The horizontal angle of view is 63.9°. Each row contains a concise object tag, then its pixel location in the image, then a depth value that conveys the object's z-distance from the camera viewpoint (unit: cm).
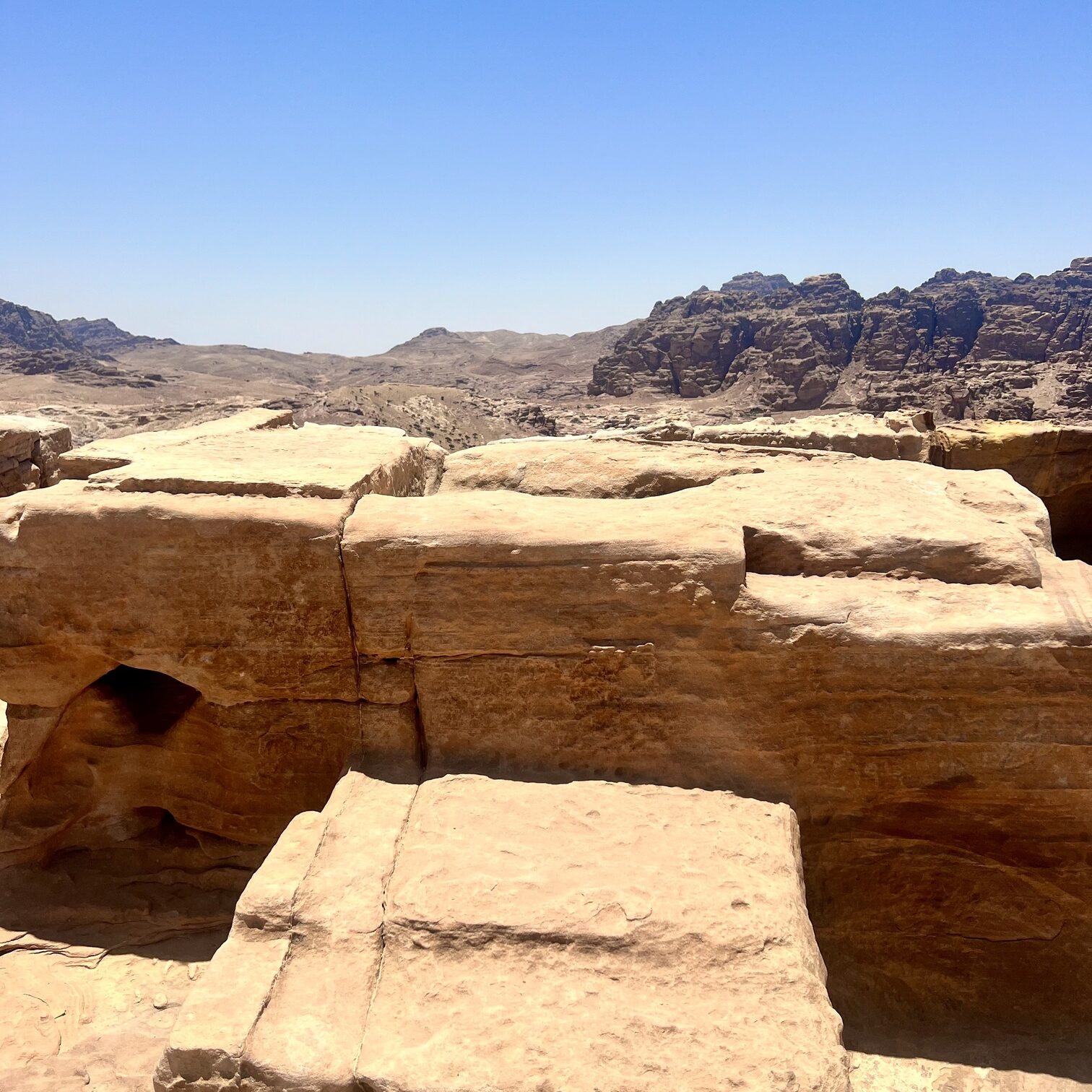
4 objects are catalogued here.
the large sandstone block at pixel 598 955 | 208
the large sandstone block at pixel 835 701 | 296
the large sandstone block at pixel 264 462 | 341
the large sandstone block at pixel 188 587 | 321
